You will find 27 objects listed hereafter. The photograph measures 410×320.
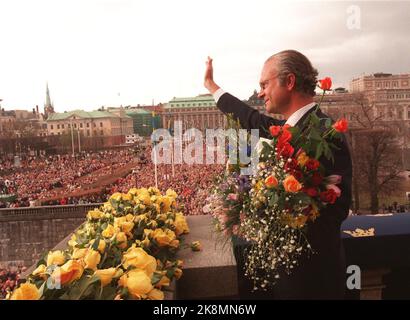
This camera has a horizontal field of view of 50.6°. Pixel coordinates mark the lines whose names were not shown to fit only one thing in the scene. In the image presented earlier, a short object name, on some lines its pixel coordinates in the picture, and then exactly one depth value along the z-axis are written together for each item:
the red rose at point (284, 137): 1.91
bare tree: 20.27
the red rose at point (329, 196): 1.91
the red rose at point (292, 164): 1.97
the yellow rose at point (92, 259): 1.64
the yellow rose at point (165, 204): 3.09
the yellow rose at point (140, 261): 1.67
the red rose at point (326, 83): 1.96
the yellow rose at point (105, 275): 1.55
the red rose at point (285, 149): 1.93
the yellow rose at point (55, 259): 1.73
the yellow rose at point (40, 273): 1.70
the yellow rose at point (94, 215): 2.83
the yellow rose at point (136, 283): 1.55
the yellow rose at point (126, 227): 2.32
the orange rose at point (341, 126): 1.86
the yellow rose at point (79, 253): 1.72
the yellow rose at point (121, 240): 2.07
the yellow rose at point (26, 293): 1.36
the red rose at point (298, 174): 1.96
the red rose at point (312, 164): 1.92
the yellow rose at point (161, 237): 2.35
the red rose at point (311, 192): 1.93
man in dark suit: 2.02
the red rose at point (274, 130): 1.93
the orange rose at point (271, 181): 1.90
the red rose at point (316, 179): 1.96
